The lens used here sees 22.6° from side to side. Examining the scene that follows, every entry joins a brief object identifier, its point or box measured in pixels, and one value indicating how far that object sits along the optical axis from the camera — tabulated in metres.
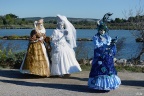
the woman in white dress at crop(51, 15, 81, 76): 11.33
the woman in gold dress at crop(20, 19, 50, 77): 11.32
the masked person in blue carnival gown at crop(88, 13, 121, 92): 9.22
